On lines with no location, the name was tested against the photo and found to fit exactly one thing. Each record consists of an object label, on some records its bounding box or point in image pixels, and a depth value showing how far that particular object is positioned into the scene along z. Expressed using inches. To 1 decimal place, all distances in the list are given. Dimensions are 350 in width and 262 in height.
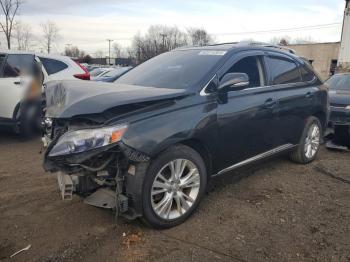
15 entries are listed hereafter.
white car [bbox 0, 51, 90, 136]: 273.6
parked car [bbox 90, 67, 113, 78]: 817.5
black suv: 125.1
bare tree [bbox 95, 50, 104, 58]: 4063.7
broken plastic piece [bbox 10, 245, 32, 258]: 122.0
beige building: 1764.3
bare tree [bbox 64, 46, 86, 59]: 3490.4
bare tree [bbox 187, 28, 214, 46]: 3122.5
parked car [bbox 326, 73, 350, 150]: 275.0
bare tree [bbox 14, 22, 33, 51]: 1592.6
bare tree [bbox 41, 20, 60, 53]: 2078.0
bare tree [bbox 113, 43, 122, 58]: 3901.8
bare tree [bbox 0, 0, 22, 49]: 1253.0
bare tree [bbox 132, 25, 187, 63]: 3003.2
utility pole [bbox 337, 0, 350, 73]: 775.1
